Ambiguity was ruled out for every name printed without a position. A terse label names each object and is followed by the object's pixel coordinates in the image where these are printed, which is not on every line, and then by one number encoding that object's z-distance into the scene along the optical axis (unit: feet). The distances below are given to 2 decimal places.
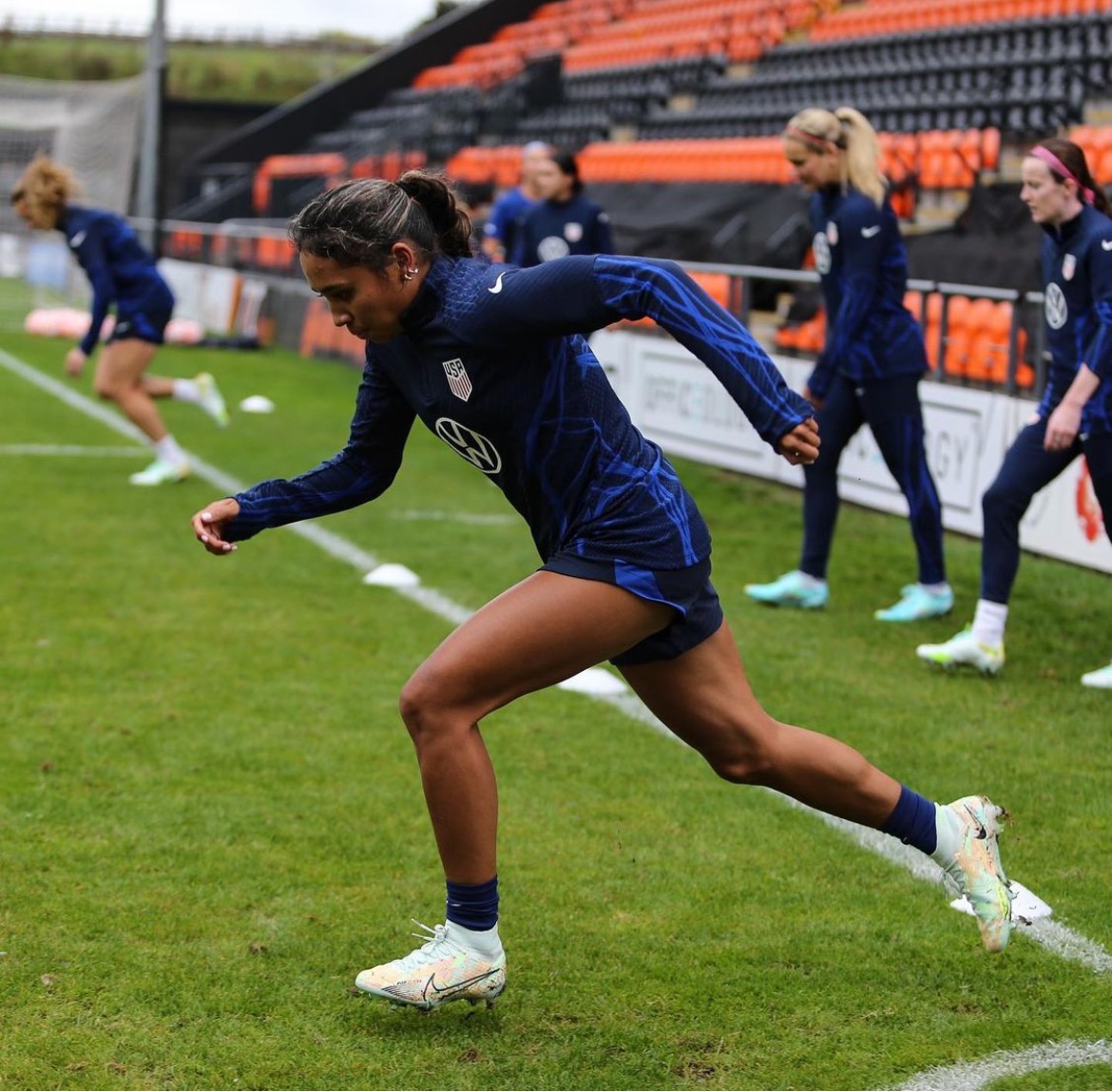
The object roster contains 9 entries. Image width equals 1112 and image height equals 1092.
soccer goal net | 101.86
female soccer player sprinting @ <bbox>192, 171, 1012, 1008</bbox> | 10.34
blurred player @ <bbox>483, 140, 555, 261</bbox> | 35.45
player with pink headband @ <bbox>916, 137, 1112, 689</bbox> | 19.74
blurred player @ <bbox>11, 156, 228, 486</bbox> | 34.68
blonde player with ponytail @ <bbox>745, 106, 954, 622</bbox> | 23.31
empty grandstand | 42.45
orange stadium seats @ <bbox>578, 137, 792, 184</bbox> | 57.98
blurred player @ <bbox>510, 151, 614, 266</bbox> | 34.01
